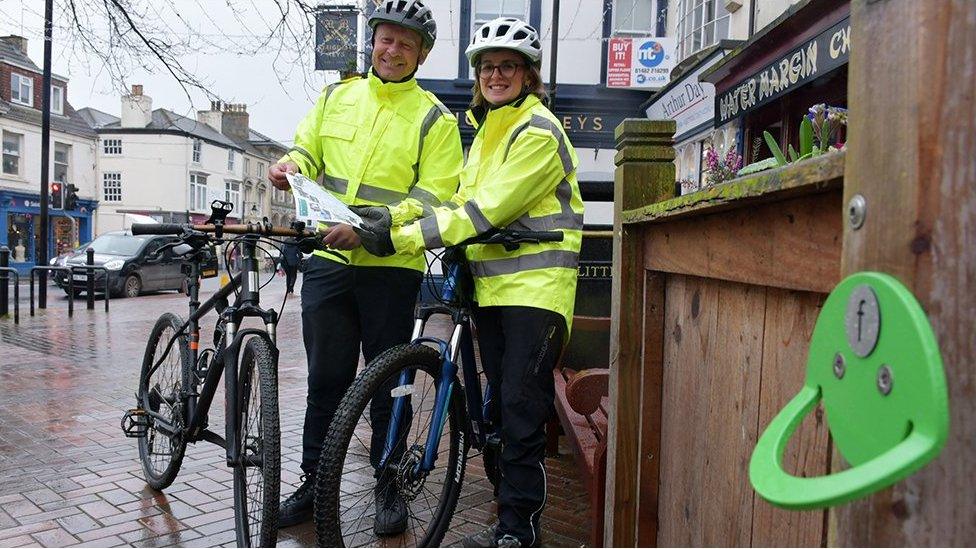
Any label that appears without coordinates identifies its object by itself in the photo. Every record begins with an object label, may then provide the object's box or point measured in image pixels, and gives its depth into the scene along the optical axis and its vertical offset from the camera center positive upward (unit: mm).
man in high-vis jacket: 3041 +273
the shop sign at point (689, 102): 10106 +2235
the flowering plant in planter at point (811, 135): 2074 +360
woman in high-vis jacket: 2521 +17
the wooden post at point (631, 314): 2018 -181
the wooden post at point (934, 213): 691 +44
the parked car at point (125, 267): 16906 -729
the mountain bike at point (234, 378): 2531 -551
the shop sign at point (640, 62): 12039 +3175
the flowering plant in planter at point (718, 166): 3051 +404
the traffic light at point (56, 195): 20859 +1149
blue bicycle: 2475 -673
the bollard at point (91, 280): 13039 -798
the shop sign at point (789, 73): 6508 +1872
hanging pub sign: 6152 +1813
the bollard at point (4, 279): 10741 -675
